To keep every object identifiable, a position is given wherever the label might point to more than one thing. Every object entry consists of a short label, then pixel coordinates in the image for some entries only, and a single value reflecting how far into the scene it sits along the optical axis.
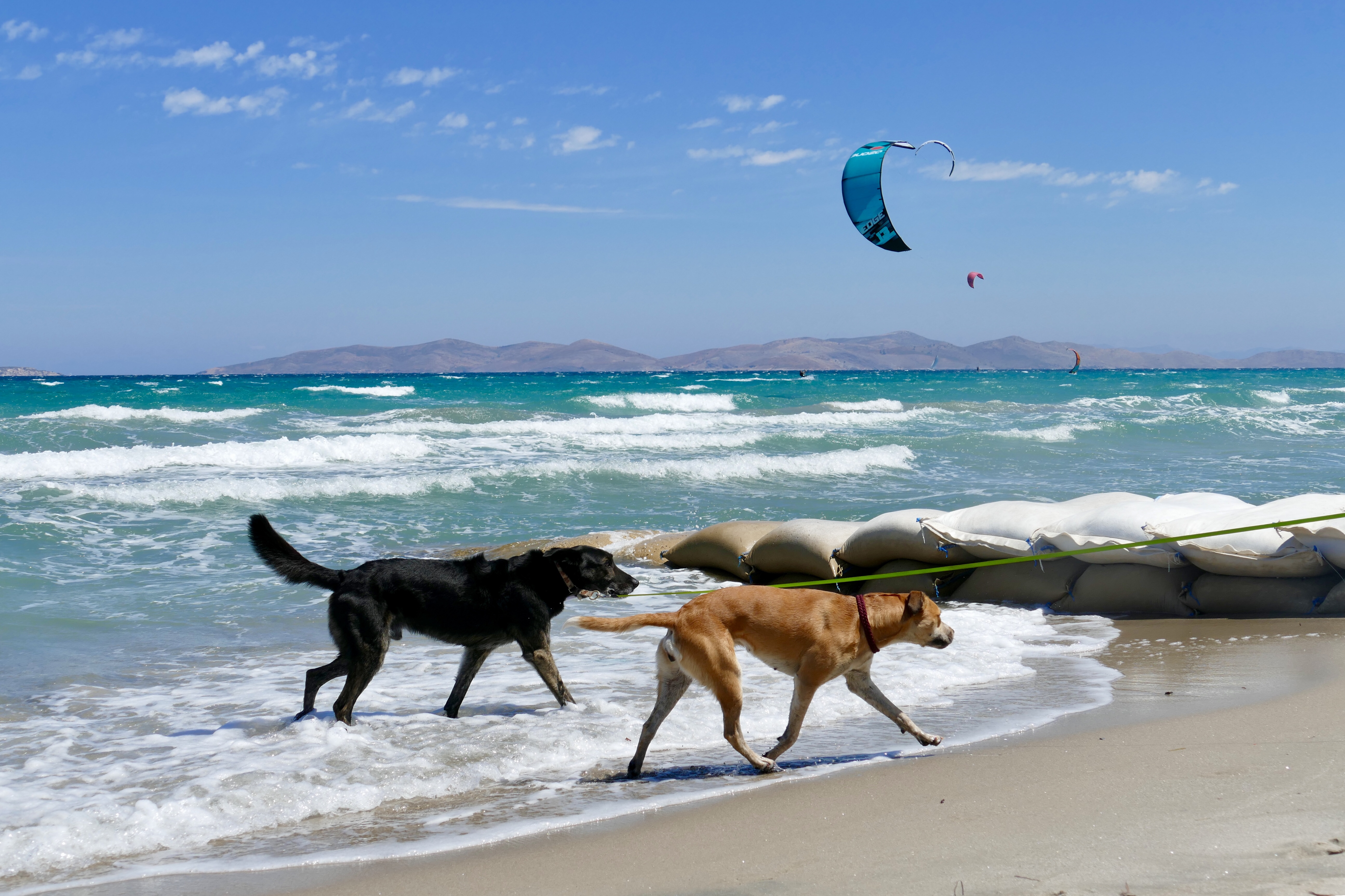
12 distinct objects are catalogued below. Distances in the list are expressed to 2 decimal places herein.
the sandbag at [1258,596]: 7.56
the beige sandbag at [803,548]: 9.33
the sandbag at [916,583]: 9.09
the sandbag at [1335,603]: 7.40
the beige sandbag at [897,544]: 9.02
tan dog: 4.34
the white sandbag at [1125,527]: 8.05
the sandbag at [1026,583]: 8.62
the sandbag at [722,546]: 9.95
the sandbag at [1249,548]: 7.55
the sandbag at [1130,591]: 8.04
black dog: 5.23
